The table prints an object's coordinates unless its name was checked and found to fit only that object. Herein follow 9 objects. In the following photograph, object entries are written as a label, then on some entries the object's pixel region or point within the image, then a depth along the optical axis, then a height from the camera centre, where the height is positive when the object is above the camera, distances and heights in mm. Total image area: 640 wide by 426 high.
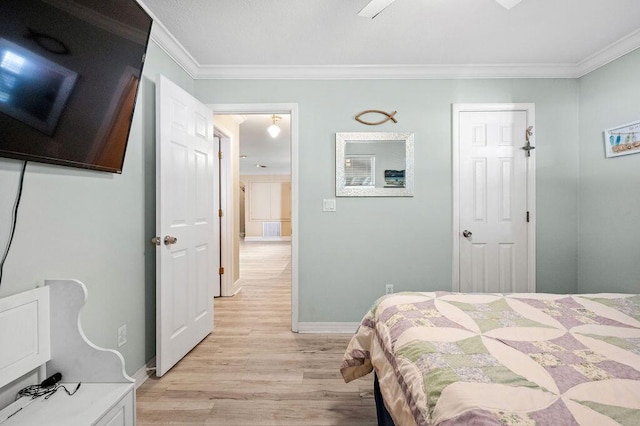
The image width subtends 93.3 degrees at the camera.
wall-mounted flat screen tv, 1032 +553
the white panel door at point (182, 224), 2072 -91
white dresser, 1061 -592
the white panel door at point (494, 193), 2818 +180
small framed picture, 2312 +579
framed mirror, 2832 +454
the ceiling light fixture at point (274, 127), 4434 +1257
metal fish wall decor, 2809 +900
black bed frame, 1292 -917
